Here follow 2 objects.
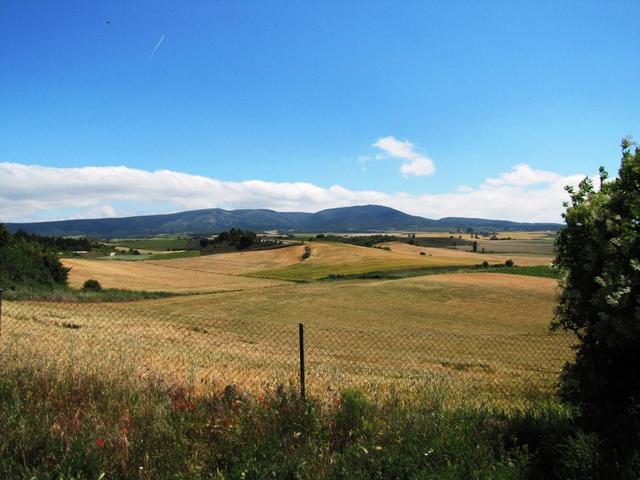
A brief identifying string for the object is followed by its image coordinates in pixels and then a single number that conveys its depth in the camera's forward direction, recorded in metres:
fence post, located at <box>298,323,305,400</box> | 6.09
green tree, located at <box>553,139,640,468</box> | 5.01
